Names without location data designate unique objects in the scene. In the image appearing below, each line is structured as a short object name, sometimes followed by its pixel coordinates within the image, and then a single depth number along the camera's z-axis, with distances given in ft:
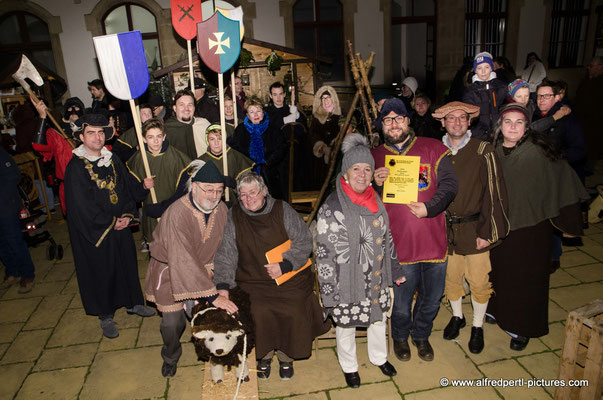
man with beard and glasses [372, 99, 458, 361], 11.37
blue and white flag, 12.73
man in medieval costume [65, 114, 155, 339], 13.41
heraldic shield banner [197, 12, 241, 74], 13.56
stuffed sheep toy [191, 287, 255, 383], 10.61
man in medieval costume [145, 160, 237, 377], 11.43
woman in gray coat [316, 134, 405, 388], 10.75
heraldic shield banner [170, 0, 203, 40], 18.74
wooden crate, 9.29
